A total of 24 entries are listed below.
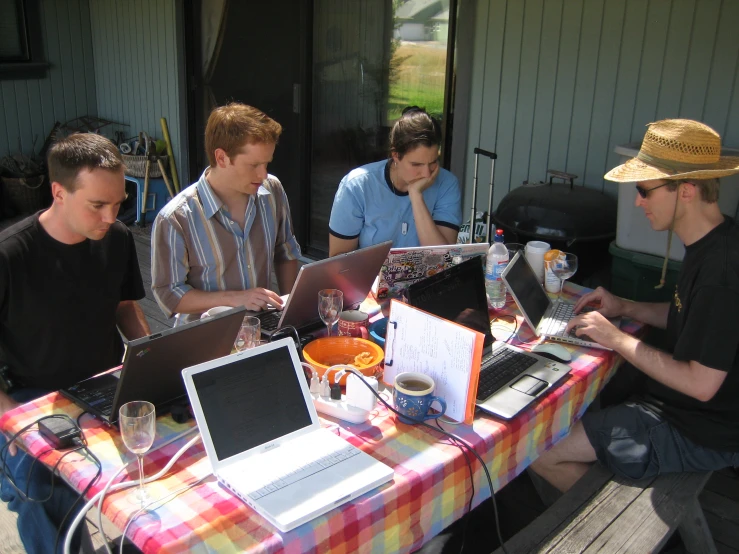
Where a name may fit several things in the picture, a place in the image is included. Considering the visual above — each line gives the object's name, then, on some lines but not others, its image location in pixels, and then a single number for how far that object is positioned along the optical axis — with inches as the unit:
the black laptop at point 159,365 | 67.2
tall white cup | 115.5
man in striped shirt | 100.9
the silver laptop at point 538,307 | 95.4
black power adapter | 67.9
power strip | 73.7
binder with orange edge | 70.8
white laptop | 61.2
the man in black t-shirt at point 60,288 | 82.9
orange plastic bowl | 83.2
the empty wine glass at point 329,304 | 88.7
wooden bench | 77.0
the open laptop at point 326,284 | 88.4
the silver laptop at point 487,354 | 80.0
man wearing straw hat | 82.7
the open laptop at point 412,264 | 102.6
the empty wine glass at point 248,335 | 82.7
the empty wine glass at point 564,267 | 111.3
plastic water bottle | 108.0
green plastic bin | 124.1
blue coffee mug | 72.4
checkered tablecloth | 57.6
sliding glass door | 175.0
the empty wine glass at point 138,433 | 60.4
